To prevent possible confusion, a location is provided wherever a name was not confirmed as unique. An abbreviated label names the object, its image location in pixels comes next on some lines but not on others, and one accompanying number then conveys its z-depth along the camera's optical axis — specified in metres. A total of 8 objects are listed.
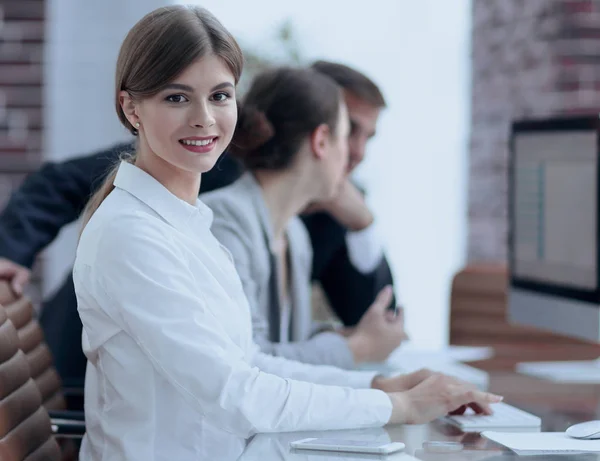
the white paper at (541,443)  2.16
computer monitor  2.97
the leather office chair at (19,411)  2.28
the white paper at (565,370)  3.00
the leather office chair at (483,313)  3.62
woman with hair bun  2.91
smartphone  2.13
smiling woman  2.15
